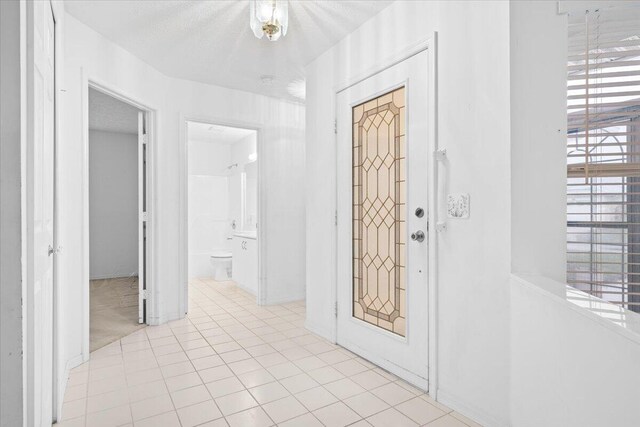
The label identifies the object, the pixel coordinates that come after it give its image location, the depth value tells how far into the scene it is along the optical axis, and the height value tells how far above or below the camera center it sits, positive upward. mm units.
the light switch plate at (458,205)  1957 +41
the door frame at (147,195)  2746 +159
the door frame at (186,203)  3857 +103
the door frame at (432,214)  2135 -11
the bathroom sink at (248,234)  4866 -325
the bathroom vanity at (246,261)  4759 -698
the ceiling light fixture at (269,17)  2062 +1171
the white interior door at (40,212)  1157 +1
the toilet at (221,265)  5738 -873
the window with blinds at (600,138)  1781 +397
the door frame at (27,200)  1026 +38
